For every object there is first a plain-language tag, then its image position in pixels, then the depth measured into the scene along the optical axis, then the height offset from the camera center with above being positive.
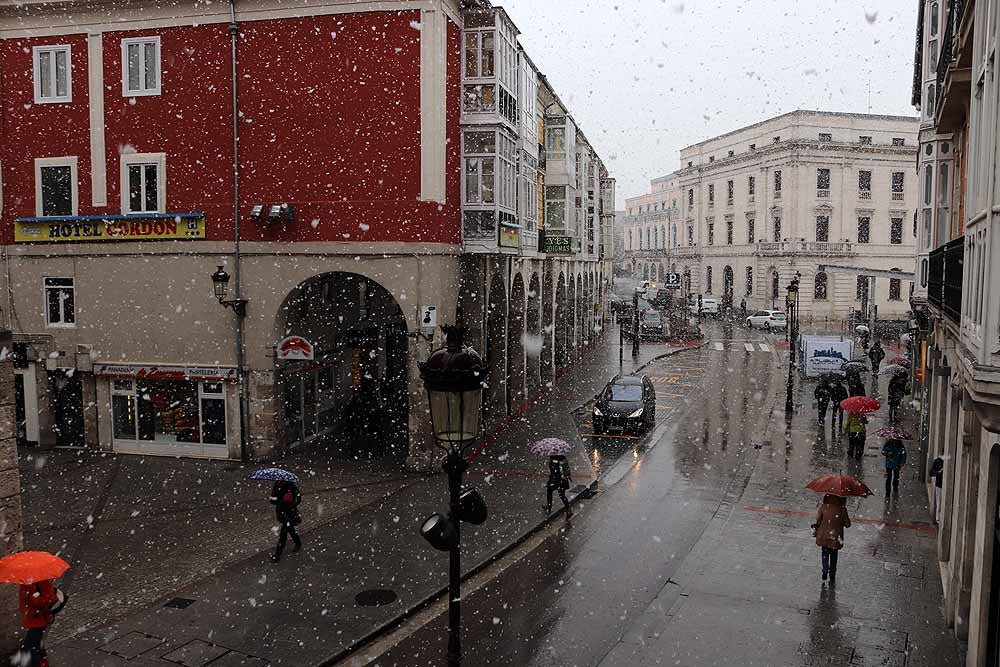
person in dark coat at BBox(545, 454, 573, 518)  16.88 -3.85
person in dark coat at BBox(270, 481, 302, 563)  14.08 -3.73
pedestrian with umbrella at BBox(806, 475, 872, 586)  12.76 -3.52
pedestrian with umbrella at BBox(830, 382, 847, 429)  25.52 -3.49
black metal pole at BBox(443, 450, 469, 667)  8.09 -2.75
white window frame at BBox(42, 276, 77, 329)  22.47 -0.41
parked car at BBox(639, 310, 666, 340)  54.41 -2.26
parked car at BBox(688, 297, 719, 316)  73.26 -1.23
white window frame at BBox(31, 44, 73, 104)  21.92 +5.98
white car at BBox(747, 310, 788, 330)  60.14 -1.97
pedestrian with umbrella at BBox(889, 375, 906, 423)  26.36 -3.20
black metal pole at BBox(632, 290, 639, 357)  44.03 -2.43
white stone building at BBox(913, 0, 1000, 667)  7.28 -0.13
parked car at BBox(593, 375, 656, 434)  24.75 -3.50
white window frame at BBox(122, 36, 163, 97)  21.41 +5.85
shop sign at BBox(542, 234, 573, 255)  30.82 +1.81
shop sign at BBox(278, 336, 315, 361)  21.08 -1.45
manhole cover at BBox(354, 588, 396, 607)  12.36 -4.68
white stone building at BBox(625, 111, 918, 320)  68.12 +7.51
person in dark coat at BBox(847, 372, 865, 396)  27.11 -3.06
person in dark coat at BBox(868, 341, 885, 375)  35.62 -2.74
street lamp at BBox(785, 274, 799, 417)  27.62 -1.47
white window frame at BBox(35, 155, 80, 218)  22.11 +3.26
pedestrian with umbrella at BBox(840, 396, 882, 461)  20.39 -3.51
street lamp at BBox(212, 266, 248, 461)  20.48 -1.04
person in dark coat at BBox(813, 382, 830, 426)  26.10 -3.35
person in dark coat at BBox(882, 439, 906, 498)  18.11 -3.68
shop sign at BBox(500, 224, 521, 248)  23.09 +1.65
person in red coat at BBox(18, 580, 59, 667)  9.43 -3.75
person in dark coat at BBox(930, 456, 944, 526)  14.59 -3.33
